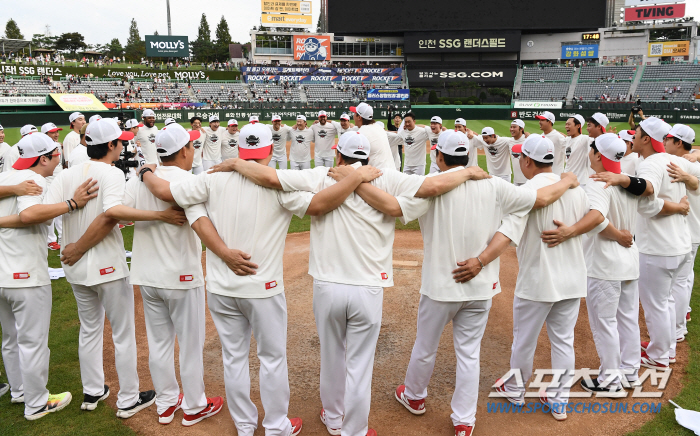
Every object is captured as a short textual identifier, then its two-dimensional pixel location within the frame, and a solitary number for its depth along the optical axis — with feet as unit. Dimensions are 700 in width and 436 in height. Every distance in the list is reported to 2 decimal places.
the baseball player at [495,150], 40.86
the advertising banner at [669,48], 185.57
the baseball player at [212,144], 51.24
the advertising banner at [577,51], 189.47
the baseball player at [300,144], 52.16
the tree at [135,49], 295.89
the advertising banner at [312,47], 203.51
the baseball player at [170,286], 14.07
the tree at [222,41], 288.10
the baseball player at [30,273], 14.56
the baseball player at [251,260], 12.80
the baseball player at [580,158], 36.94
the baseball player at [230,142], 51.19
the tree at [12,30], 288.84
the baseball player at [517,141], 38.88
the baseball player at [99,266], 14.62
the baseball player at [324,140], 52.21
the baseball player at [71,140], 33.94
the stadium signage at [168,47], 197.67
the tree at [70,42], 283.38
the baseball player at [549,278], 14.53
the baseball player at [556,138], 36.09
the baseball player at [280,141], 50.70
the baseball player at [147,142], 46.55
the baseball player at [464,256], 13.48
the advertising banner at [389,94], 158.93
